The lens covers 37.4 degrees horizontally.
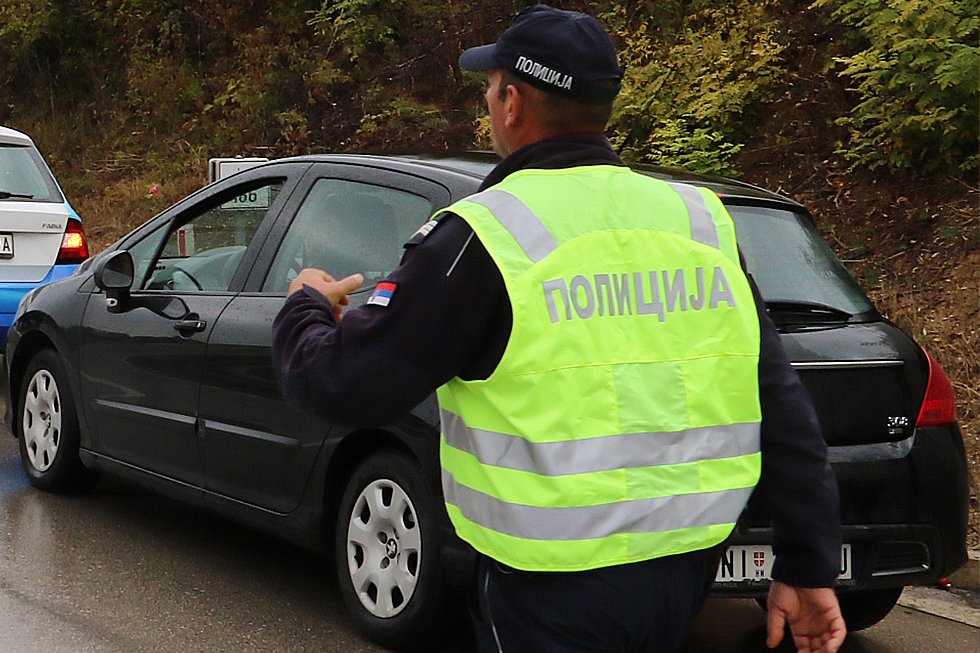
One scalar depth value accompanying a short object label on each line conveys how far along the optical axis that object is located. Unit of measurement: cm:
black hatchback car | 455
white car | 956
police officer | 231
